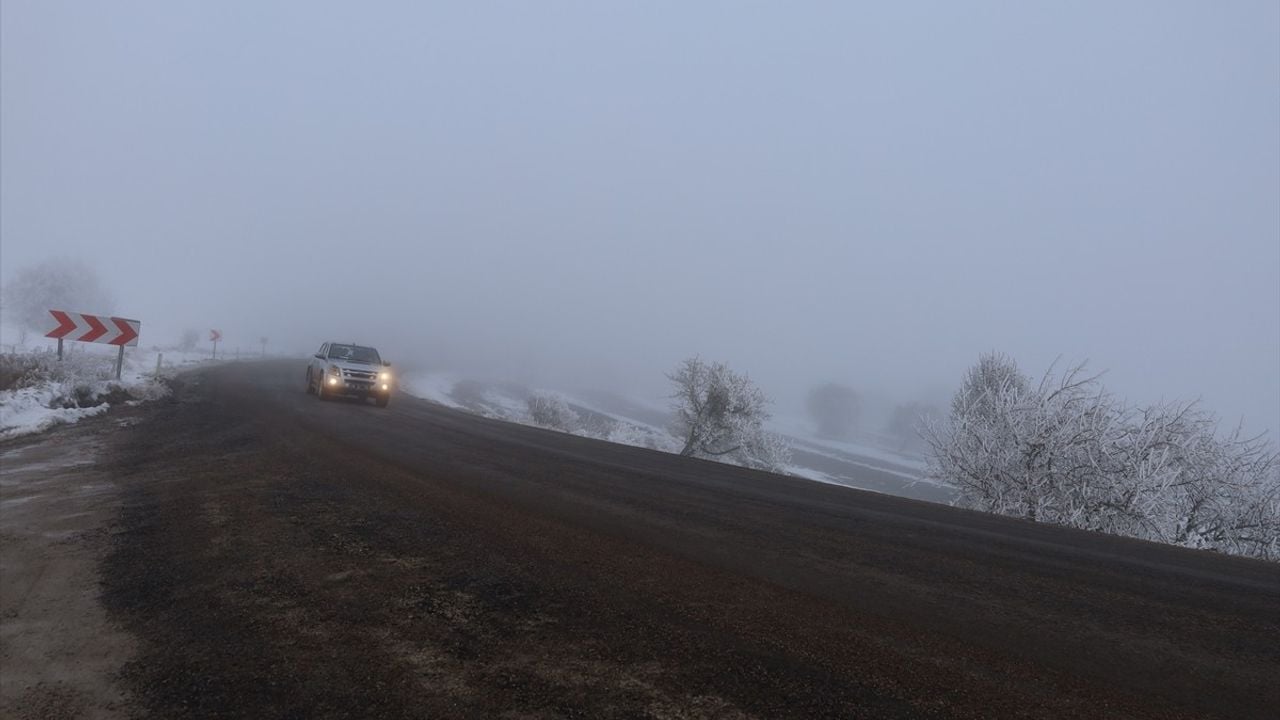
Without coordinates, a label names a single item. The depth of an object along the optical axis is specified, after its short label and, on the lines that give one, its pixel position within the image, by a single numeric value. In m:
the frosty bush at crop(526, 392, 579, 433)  54.18
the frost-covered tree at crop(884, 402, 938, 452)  112.38
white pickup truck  20.95
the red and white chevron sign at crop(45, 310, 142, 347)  15.58
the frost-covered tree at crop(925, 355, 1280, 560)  15.46
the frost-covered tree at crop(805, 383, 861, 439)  124.31
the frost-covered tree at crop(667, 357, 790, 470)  37.31
